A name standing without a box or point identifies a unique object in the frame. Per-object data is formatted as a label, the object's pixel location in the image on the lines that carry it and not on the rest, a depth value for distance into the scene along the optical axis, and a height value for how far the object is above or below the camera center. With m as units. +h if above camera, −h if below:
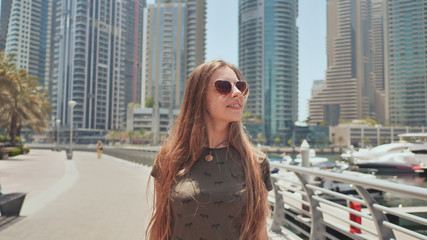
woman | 1.54 -0.20
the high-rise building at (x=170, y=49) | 138.88 +33.97
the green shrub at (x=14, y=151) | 29.75 -2.32
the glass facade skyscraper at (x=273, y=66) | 137.25 +28.08
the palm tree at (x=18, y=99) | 23.45 +2.50
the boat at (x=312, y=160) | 40.75 -3.78
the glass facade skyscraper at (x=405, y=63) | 46.55 +14.32
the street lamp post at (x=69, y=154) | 27.60 -2.24
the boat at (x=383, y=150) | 60.12 -3.45
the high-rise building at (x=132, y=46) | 148.12 +39.84
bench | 5.48 -1.35
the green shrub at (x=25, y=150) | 36.65 -2.65
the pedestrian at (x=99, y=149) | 30.24 -1.98
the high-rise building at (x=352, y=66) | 166.75 +35.13
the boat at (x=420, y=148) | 44.84 -2.21
